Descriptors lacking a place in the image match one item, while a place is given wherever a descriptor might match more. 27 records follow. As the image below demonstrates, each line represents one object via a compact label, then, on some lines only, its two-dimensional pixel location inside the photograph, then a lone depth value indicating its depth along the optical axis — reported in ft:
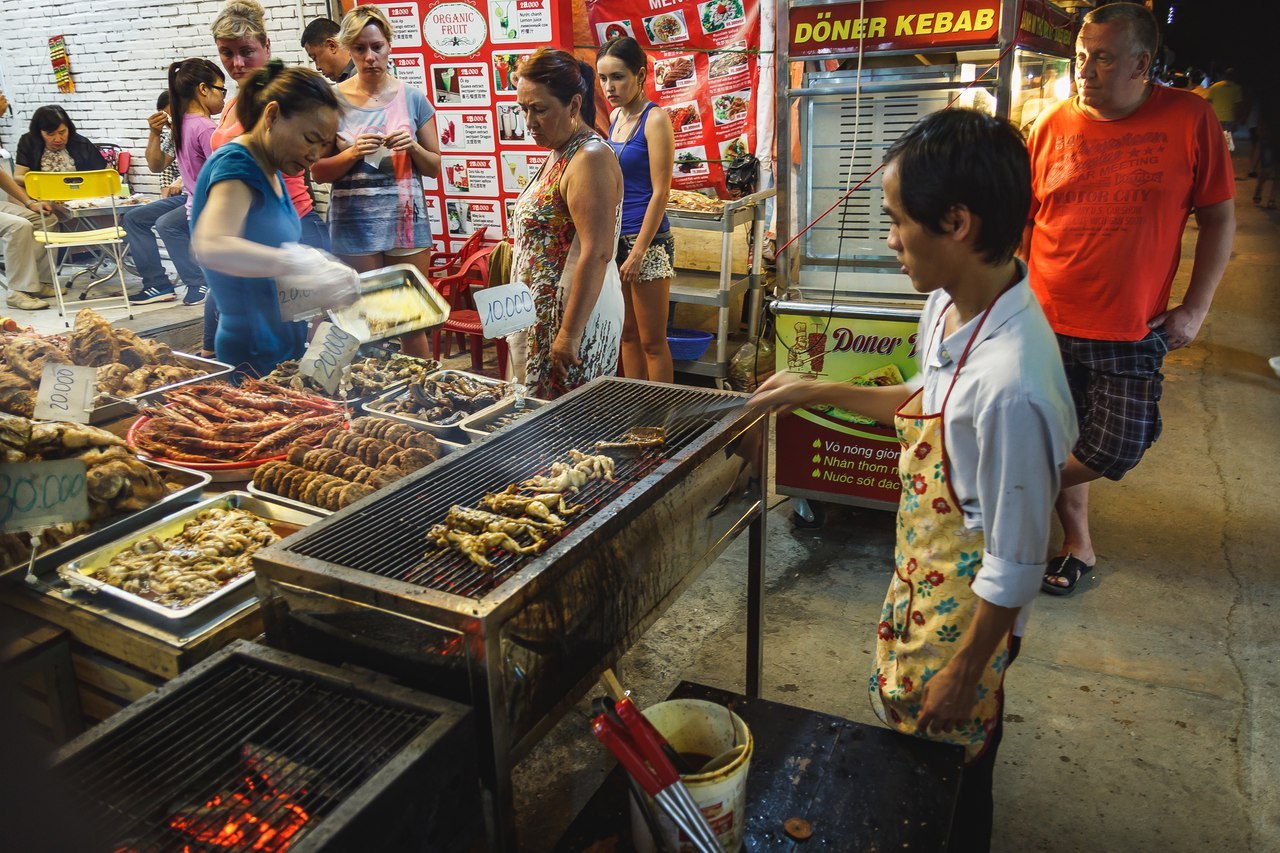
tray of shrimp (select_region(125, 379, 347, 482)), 9.30
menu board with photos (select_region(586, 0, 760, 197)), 21.91
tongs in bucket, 5.12
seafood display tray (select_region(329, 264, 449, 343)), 11.49
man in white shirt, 5.20
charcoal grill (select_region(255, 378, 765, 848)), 5.40
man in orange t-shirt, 11.54
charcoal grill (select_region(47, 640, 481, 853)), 4.41
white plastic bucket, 5.44
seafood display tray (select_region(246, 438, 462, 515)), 8.24
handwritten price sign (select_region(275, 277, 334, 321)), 10.70
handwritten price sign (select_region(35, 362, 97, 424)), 7.79
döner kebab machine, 12.31
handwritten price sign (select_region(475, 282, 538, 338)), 10.59
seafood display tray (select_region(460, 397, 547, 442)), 10.10
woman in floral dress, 11.43
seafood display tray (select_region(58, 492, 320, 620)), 6.46
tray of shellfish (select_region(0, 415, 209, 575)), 7.32
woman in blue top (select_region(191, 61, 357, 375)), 10.14
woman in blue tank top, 17.12
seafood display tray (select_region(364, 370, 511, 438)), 10.13
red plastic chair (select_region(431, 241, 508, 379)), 21.11
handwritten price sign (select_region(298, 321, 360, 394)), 10.53
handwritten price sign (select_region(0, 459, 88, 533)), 4.90
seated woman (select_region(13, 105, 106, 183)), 33.73
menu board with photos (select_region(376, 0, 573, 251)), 23.53
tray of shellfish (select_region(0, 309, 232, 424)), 10.77
